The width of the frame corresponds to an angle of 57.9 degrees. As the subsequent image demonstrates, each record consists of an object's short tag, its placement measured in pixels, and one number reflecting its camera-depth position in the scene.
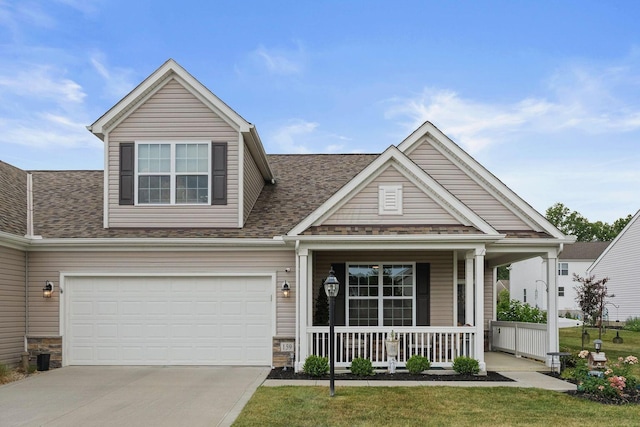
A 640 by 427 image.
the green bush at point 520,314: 16.91
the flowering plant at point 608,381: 9.79
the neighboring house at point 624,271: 33.09
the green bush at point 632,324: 29.66
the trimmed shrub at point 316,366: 11.98
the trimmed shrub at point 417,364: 12.18
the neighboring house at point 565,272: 46.41
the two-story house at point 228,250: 12.87
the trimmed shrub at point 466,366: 12.20
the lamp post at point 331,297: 10.38
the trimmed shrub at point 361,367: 12.09
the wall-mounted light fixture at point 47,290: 13.64
